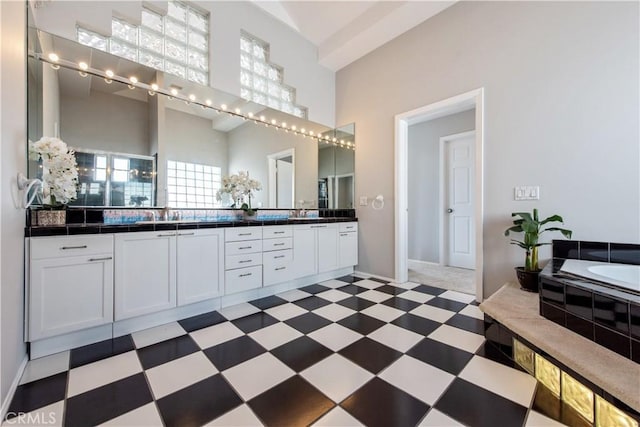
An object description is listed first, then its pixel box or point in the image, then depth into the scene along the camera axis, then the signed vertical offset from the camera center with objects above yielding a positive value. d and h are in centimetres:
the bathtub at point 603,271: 154 -38
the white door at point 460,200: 418 +21
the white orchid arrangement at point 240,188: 289 +28
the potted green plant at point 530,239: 205 -22
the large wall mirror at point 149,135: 197 +74
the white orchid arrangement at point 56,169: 165 +29
